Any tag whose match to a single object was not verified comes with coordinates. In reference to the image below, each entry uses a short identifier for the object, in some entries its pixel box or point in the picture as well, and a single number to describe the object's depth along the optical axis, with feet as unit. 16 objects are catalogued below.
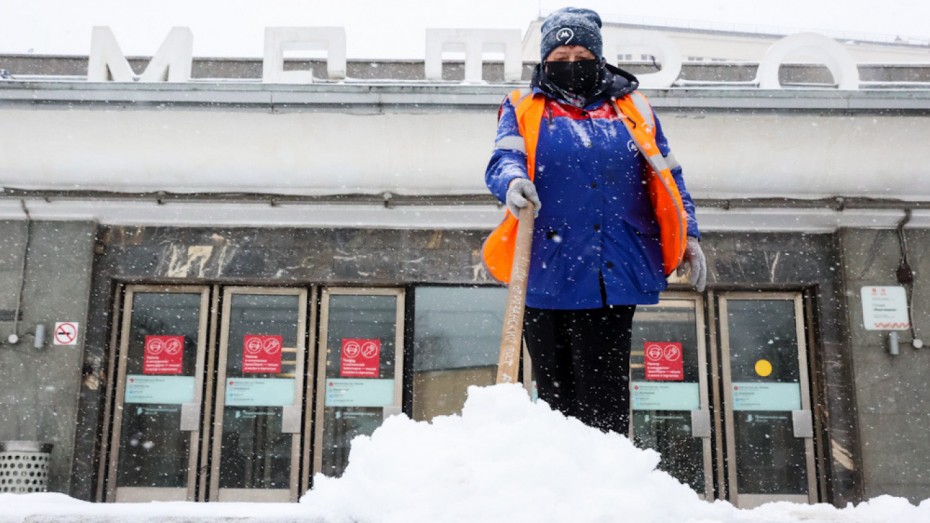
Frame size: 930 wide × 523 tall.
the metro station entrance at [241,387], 24.79
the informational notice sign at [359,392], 25.30
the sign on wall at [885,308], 24.12
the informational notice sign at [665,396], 25.29
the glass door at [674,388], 24.93
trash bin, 22.47
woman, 8.48
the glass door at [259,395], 24.77
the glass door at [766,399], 24.64
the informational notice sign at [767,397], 25.18
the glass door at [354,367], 25.07
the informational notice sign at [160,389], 25.31
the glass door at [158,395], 24.72
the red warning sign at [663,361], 25.57
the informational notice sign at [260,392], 25.30
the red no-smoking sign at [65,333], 24.45
